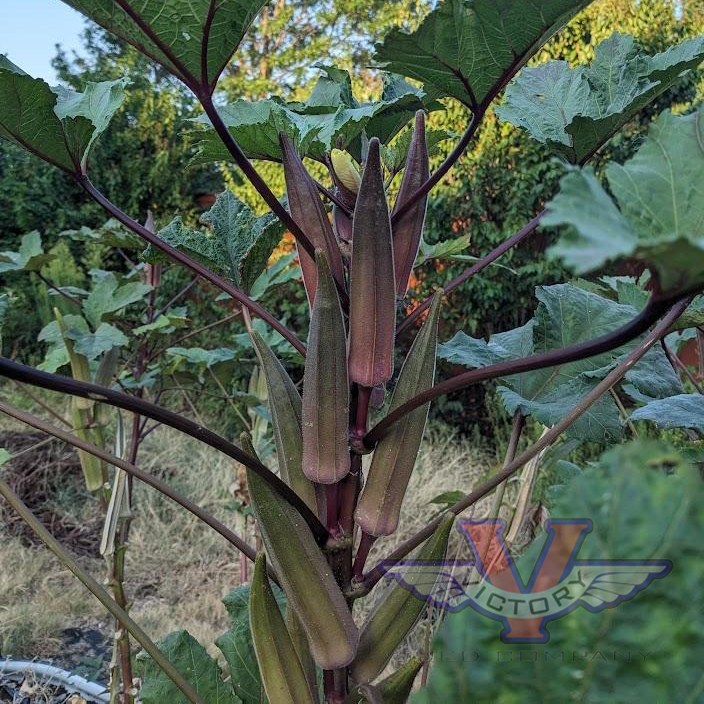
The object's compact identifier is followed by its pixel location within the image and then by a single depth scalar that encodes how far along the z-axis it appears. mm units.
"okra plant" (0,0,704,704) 463
